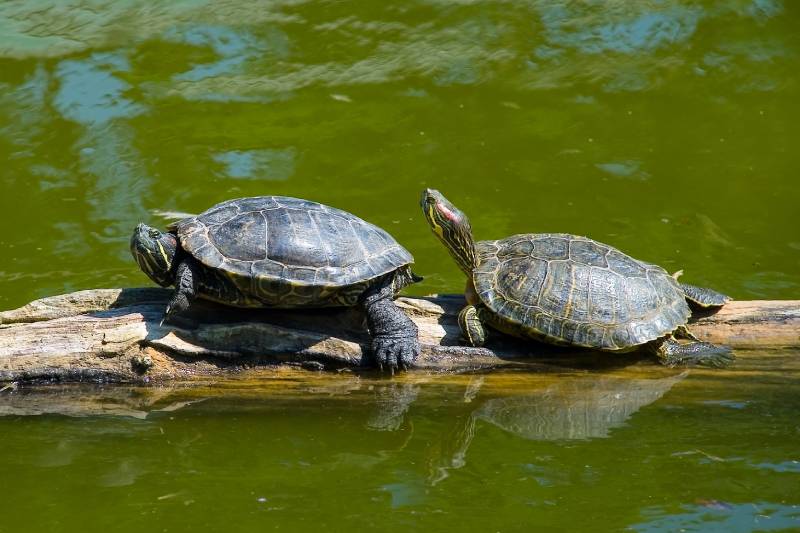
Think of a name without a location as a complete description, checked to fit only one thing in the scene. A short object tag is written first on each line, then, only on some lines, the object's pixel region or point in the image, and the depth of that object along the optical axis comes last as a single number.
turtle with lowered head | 10.51
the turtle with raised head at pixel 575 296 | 10.61
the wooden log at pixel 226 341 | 10.66
